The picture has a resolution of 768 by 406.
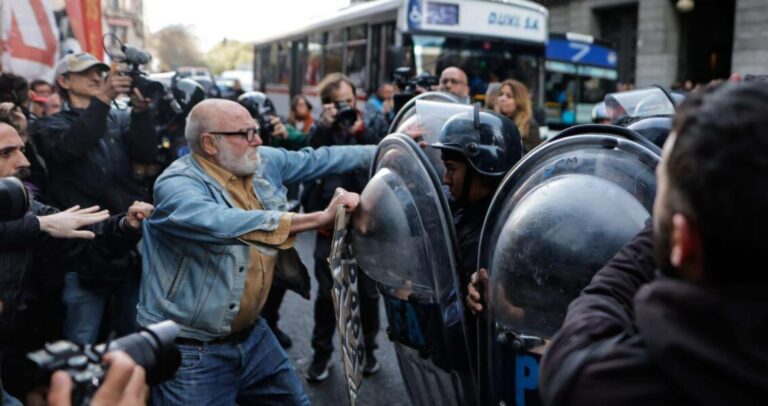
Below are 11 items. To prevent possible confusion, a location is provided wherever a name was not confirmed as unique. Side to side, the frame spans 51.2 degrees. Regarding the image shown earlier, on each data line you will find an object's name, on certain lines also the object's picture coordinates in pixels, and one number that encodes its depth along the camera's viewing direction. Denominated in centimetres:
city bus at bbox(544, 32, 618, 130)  1204
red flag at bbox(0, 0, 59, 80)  459
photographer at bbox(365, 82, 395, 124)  649
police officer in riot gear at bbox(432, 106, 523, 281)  262
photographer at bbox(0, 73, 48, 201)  367
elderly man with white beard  264
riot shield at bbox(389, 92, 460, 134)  352
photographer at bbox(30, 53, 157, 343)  390
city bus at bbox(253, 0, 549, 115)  971
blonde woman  536
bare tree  3950
